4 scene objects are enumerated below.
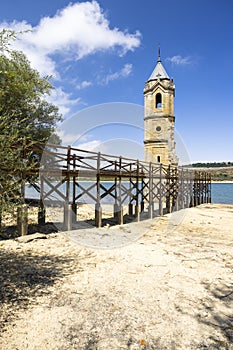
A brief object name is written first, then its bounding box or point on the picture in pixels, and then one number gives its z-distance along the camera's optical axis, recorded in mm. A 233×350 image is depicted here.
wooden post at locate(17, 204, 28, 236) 8469
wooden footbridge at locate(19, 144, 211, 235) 10312
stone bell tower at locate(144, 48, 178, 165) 28031
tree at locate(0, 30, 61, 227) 4277
